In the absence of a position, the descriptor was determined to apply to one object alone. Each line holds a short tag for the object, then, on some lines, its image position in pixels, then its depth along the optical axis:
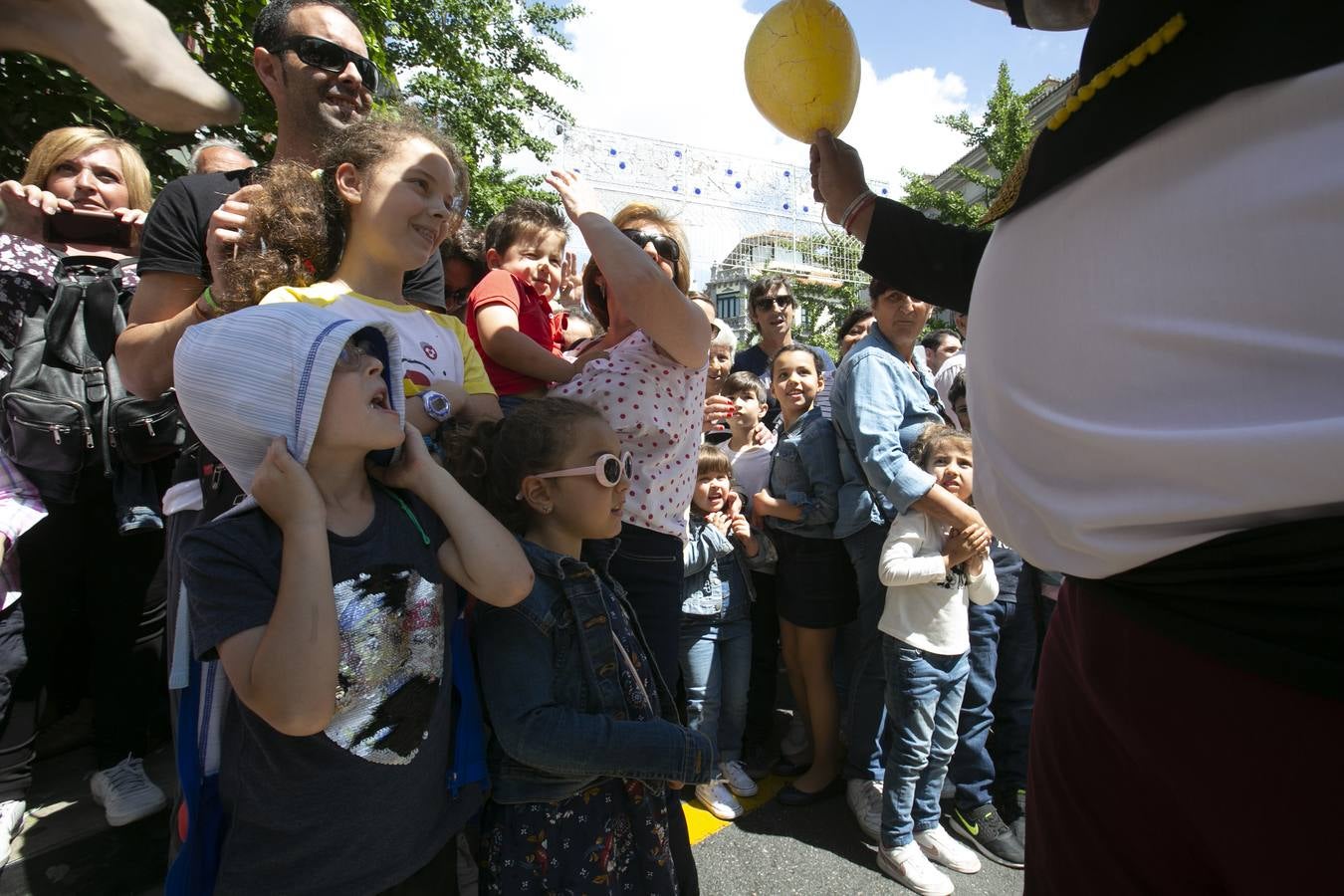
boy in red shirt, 2.18
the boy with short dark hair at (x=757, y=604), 3.37
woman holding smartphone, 2.29
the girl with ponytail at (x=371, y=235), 1.48
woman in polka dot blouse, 1.68
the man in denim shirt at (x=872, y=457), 2.79
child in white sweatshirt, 2.56
